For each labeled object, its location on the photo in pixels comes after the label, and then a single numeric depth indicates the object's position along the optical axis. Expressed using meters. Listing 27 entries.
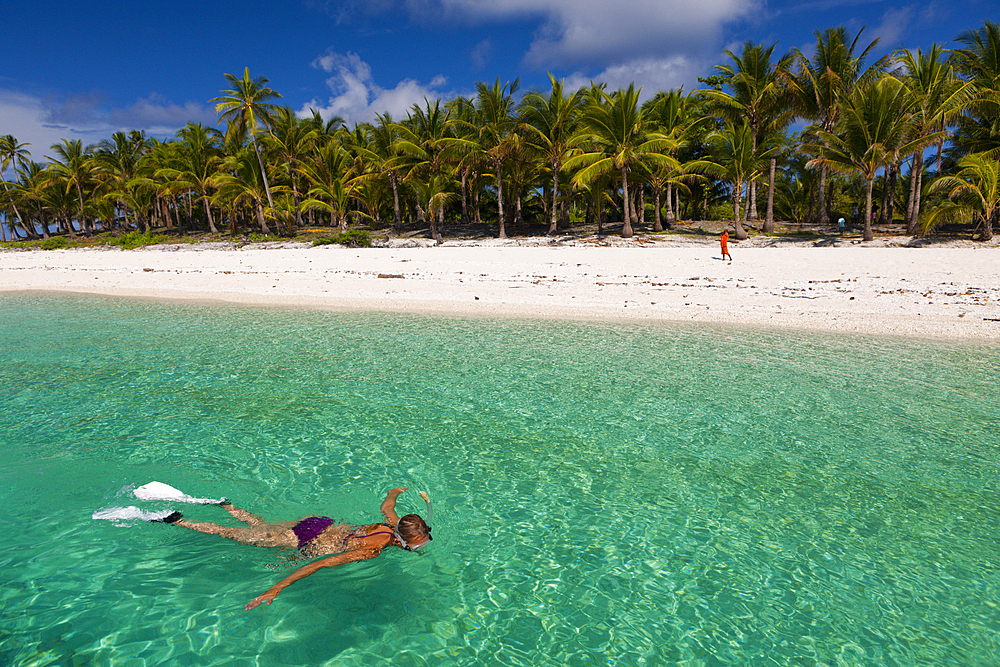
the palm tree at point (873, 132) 23.17
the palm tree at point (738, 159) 26.38
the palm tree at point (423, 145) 32.19
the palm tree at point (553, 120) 28.64
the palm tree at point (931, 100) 23.61
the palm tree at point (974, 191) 22.12
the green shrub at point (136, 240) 37.61
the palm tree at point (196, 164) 39.31
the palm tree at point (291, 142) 38.66
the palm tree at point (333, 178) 34.41
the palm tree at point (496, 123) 29.44
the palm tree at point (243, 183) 35.62
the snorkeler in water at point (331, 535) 3.60
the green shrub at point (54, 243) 42.47
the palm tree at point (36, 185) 51.12
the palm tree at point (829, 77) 28.67
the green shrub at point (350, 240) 30.57
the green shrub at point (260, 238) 35.68
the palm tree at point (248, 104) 35.88
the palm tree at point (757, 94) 29.25
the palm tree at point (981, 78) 26.36
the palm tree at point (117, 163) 47.20
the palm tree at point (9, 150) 51.81
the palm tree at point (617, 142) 26.16
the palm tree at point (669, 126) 28.95
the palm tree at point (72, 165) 48.38
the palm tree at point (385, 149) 34.53
